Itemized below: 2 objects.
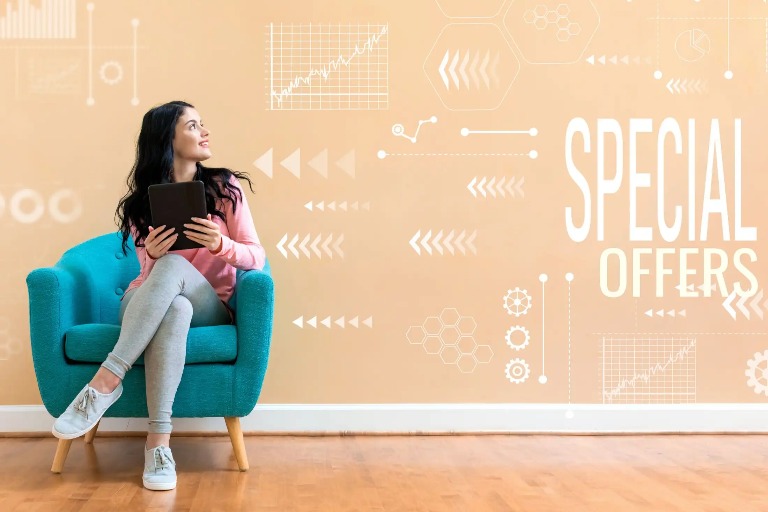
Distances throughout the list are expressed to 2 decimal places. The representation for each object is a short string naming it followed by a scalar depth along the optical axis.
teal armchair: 2.29
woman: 2.21
